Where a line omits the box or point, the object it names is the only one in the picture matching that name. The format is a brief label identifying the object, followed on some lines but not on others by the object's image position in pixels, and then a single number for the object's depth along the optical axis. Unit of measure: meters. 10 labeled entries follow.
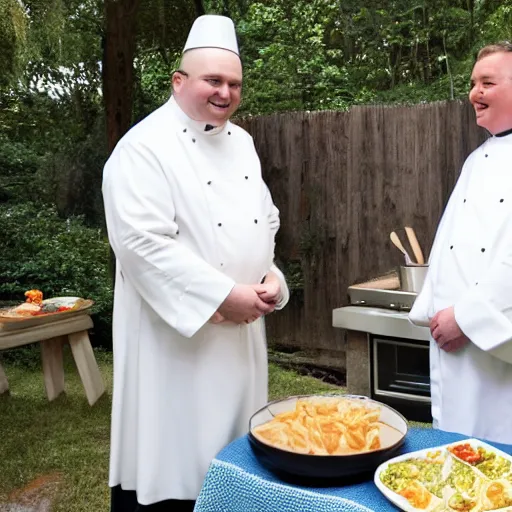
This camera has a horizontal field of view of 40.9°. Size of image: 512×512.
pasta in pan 1.12
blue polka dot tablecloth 1.03
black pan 1.06
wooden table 3.57
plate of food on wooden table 3.48
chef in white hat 1.57
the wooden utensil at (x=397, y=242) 2.36
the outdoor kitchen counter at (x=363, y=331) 2.25
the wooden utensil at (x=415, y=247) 2.47
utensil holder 2.27
